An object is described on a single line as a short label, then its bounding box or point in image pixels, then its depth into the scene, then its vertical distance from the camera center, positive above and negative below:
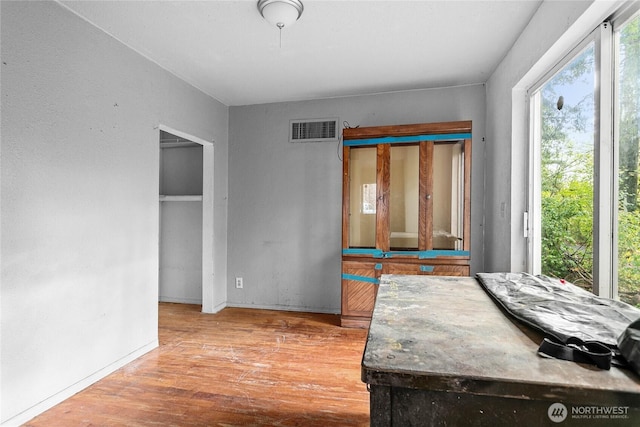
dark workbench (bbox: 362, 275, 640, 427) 0.76 -0.40
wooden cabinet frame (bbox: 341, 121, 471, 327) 3.13 -0.12
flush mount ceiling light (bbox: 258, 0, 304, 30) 2.02 +1.28
